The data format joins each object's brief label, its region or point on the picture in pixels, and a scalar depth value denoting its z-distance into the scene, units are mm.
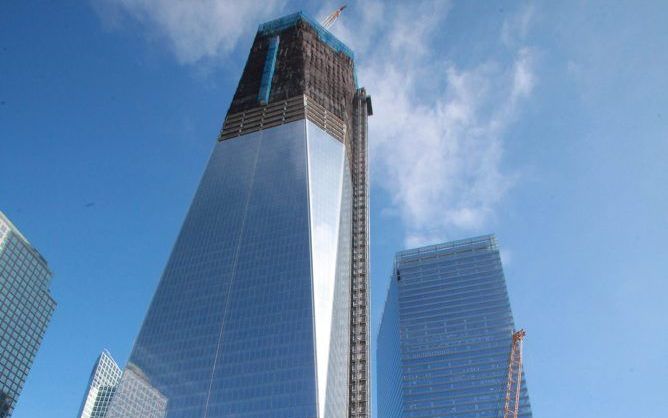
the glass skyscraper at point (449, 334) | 157000
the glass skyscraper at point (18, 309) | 155750
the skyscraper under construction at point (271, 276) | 88312
